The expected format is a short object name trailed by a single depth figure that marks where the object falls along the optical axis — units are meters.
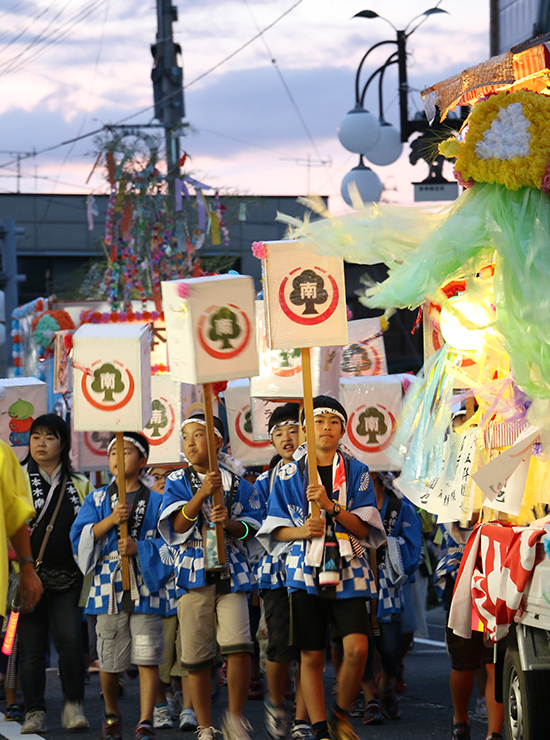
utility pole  37.01
